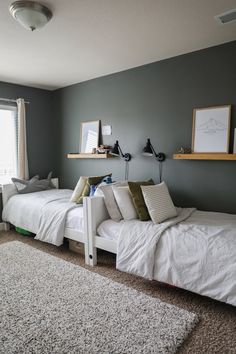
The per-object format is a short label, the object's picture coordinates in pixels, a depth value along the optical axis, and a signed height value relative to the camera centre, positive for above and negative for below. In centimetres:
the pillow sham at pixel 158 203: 243 -51
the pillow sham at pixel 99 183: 311 -40
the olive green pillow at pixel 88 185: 322 -42
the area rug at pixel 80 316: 158 -123
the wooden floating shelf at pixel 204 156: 258 -3
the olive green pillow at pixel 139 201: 251 -50
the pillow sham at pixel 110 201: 268 -53
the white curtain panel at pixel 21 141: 412 +18
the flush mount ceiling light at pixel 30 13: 188 +109
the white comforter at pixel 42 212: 306 -82
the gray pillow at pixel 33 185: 398 -54
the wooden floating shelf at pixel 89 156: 372 -5
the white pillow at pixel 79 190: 335 -51
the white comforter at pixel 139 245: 215 -84
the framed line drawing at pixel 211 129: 269 +27
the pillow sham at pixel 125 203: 259 -53
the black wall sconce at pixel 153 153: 322 +0
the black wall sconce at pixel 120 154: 359 -2
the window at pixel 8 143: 407 +15
